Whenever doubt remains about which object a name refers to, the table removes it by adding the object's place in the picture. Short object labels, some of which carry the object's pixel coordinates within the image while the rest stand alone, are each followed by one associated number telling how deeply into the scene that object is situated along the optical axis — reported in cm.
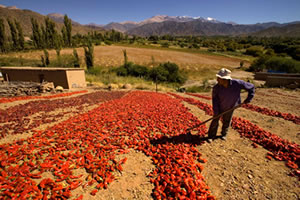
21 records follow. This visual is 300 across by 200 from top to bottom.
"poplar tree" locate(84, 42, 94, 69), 2763
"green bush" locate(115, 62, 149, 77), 2681
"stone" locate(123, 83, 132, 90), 1754
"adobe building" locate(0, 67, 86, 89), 1459
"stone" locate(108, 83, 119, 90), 1580
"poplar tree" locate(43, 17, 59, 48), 5438
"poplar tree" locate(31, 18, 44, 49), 5375
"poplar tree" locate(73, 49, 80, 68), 2957
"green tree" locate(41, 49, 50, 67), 2781
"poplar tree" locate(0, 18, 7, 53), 4848
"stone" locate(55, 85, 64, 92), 1353
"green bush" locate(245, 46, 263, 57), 6778
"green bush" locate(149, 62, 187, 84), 2500
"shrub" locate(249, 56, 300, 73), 2941
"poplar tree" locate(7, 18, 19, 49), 5346
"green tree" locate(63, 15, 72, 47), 5681
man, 384
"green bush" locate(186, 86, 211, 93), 1884
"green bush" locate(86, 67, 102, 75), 2577
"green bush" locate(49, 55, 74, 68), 2775
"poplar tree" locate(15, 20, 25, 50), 5409
